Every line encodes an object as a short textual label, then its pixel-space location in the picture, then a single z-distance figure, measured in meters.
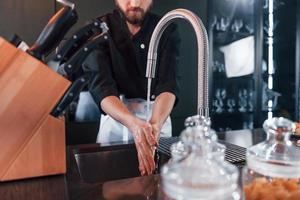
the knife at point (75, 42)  0.69
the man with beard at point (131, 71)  1.22
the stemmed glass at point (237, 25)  2.96
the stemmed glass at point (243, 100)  3.01
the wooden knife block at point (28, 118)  0.64
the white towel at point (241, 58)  2.94
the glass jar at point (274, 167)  0.46
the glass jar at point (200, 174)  0.36
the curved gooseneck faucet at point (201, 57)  0.67
